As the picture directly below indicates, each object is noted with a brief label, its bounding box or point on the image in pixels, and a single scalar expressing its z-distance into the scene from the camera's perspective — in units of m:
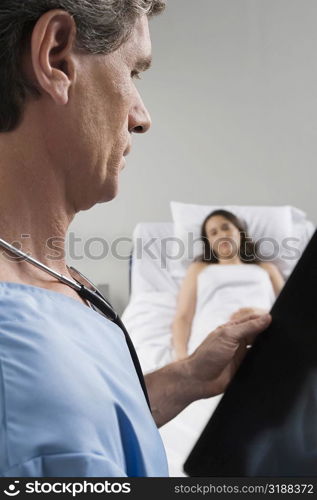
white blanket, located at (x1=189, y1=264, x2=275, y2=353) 2.44
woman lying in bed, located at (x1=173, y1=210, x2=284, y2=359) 2.35
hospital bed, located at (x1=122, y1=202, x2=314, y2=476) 2.47
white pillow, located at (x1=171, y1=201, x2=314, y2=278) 2.75
